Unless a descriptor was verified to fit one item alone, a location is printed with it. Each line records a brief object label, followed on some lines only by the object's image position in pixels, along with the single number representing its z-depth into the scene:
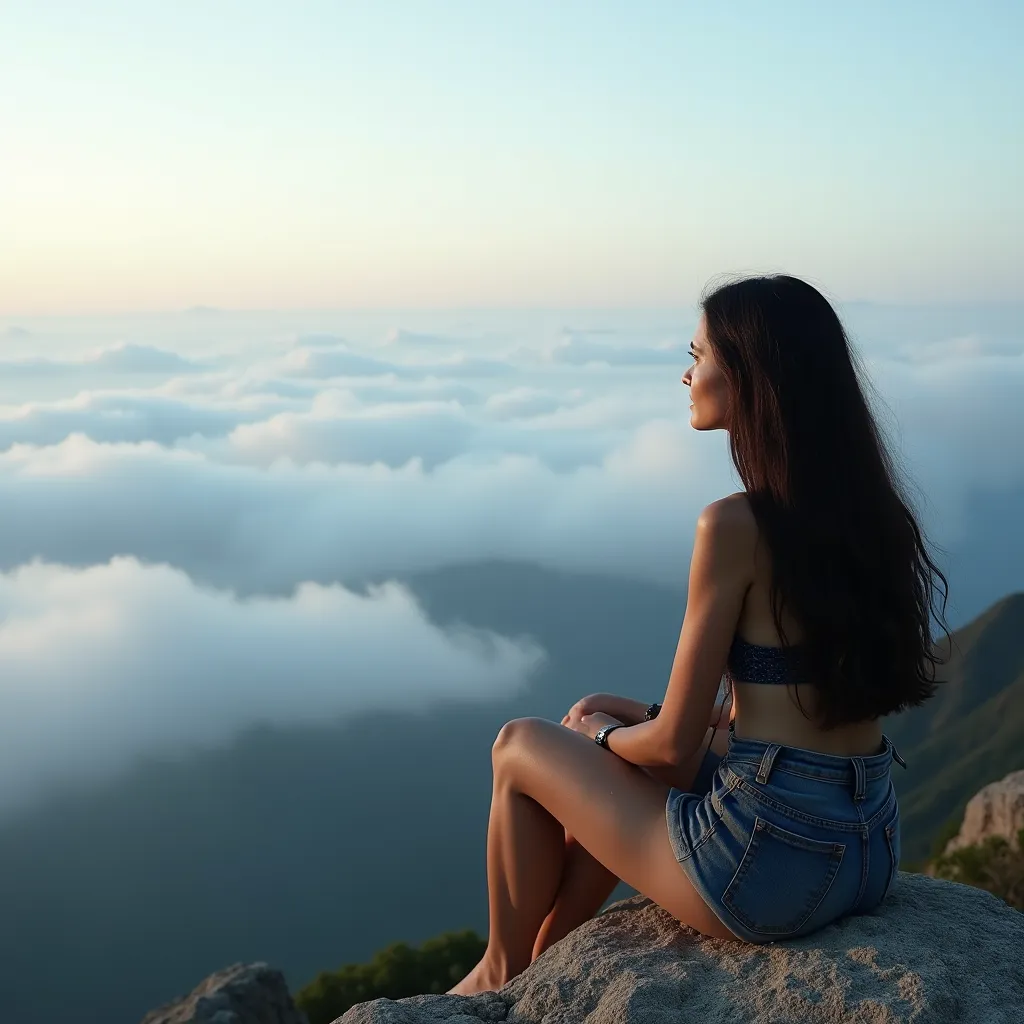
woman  3.36
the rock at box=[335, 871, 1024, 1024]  3.27
